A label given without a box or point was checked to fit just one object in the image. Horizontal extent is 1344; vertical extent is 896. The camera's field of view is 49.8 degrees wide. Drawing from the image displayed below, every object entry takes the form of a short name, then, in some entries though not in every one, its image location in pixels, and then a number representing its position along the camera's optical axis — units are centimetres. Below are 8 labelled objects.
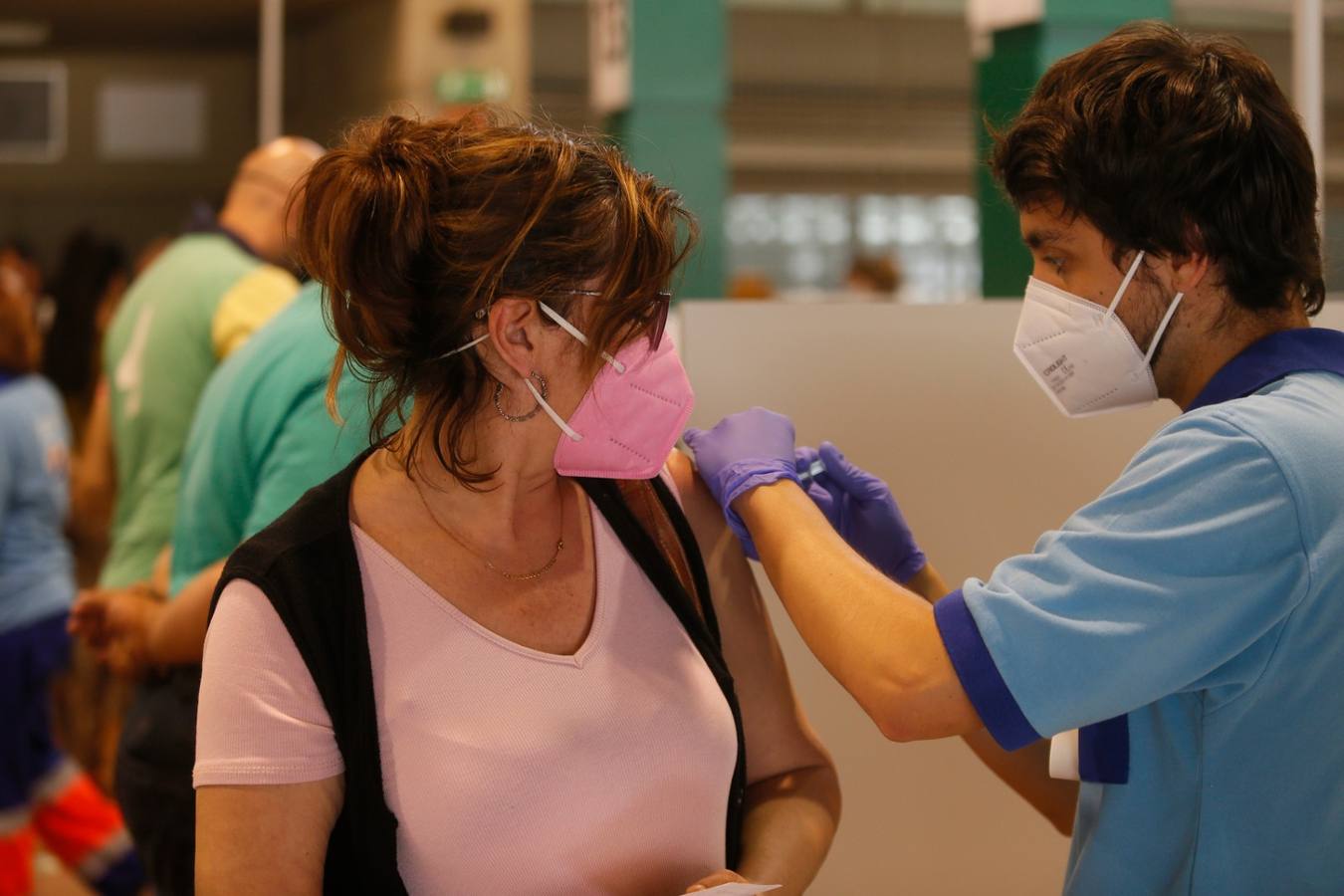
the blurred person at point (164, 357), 293
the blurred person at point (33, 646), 359
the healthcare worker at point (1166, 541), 126
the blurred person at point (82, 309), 478
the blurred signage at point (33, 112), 611
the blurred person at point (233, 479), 195
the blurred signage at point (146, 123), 604
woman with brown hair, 133
